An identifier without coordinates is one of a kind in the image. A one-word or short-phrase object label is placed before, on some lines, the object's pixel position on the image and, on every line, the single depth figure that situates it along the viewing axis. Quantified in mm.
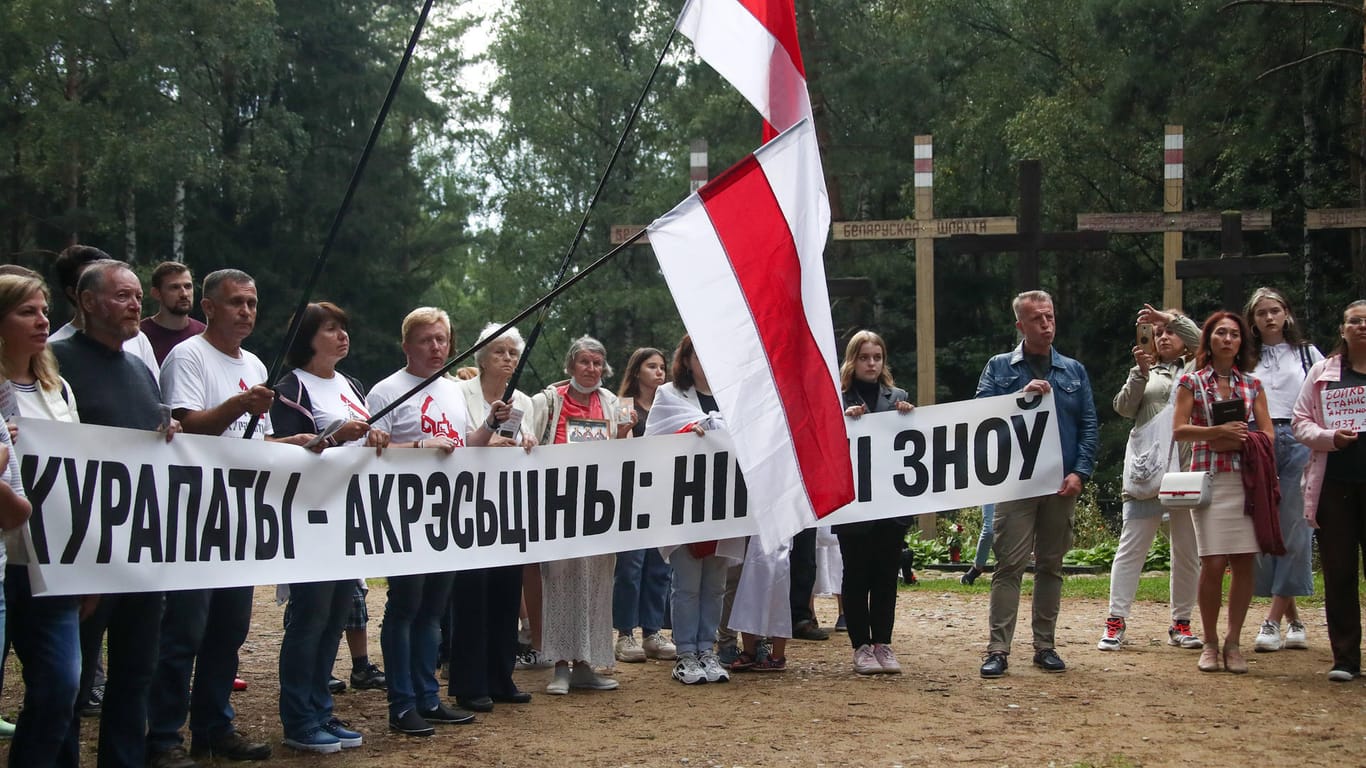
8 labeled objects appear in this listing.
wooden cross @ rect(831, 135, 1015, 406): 15625
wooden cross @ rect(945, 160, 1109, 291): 14977
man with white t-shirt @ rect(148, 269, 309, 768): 5555
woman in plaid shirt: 7617
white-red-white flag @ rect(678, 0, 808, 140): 6324
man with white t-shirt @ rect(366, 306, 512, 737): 6285
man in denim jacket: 7750
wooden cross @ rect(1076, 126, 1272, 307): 16047
